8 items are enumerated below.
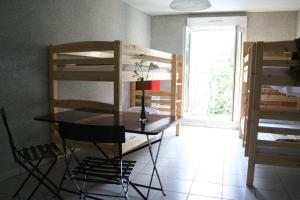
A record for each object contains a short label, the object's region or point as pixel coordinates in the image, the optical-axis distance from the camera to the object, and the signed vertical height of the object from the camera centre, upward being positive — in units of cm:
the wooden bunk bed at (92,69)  252 +13
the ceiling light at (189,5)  279 +81
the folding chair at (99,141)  169 -37
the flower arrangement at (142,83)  212 +0
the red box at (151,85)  471 -3
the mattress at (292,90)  240 -4
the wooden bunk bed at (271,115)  234 -25
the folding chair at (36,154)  194 -53
